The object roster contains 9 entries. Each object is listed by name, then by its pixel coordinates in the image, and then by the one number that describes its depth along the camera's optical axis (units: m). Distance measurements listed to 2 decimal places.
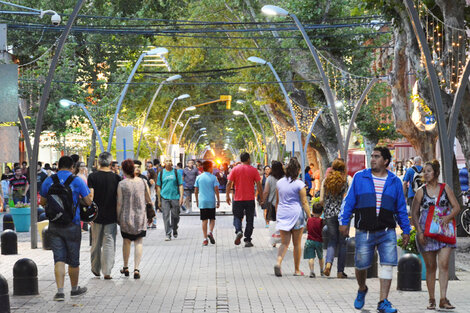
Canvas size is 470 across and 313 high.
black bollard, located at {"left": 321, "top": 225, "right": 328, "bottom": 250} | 16.89
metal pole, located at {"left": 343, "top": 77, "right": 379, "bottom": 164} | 26.84
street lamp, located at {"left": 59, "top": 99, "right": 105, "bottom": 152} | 40.10
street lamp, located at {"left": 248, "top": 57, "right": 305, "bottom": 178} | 35.36
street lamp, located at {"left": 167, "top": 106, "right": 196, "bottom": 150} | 73.45
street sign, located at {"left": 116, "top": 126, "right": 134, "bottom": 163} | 29.47
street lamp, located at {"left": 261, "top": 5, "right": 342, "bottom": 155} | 25.31
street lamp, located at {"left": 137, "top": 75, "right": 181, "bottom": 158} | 44.29
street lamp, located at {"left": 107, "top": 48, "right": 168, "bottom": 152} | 33.44
